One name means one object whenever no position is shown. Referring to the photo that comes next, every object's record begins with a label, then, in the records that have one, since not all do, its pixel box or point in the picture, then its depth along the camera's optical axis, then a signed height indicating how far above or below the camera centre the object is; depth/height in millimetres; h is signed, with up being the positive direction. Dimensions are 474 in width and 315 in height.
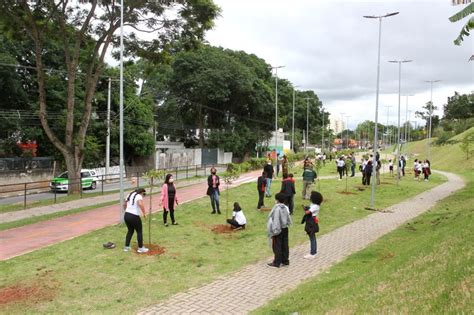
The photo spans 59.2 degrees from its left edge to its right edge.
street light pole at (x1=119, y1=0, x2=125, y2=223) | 13062 +464
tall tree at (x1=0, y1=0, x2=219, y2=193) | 19500 +5912
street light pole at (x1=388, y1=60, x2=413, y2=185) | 25466 -1269
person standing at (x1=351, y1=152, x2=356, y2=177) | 27572 -1158
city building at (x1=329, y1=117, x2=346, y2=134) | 163000 +9878
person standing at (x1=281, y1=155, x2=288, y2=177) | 17375 -702
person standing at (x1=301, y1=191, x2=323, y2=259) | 9148 -1490
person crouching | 12031 -2066
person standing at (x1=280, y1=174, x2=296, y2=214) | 12836 -1152
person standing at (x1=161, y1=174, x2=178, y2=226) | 12124 -1447
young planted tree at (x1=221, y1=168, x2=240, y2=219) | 15086 -991
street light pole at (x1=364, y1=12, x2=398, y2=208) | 16719 +772
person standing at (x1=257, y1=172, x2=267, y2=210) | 14836 -1397
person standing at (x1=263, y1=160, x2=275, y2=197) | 16597 -1077
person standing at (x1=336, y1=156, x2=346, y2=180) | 26594 -1059
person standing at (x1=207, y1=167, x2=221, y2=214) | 13875 -1381
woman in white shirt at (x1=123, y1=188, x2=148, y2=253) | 9117 -1471
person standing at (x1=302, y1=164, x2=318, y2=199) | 16172 -1210
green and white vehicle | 27812 -2315
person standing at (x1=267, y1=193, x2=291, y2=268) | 8516 -1671
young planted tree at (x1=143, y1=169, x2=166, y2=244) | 11366 -739
